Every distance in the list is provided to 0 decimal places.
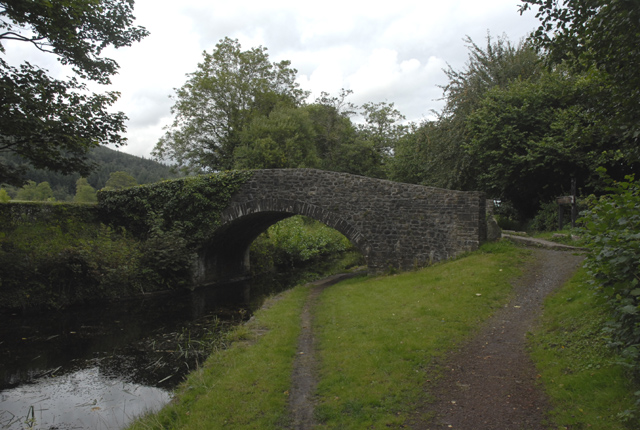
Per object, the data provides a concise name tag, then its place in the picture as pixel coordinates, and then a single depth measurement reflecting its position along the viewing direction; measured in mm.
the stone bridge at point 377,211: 12359
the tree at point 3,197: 17659
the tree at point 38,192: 42072
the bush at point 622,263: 3309
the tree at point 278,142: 26344
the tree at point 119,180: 54628
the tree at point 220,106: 30047
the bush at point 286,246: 20531
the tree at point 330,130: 33219
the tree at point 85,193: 43444
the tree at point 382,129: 36094
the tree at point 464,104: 17812
